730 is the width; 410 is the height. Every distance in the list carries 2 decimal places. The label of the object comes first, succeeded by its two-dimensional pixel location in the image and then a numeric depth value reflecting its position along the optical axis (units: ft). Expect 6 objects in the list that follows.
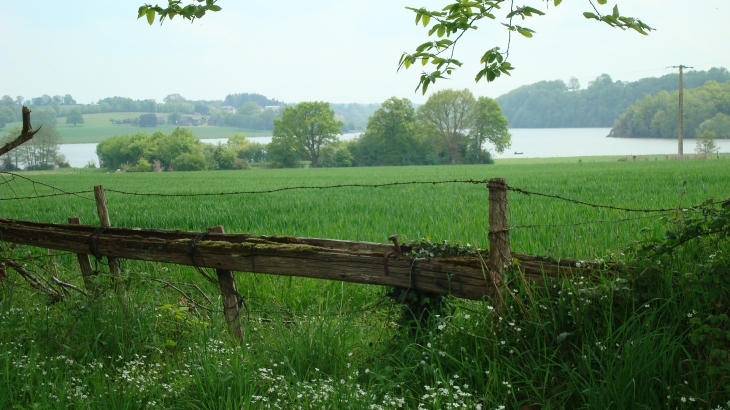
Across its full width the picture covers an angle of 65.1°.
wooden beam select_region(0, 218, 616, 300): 12.77
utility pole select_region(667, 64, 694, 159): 195.93
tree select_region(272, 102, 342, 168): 337.52
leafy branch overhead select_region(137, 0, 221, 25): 15.90
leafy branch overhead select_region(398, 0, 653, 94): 13.28
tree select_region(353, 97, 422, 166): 321.73
